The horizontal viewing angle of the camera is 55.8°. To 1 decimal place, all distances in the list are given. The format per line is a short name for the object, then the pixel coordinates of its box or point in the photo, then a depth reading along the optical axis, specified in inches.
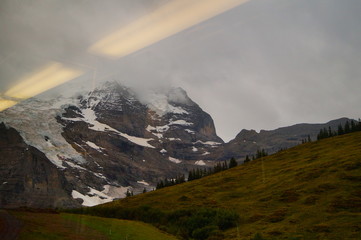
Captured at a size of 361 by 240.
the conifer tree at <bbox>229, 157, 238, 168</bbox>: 6552.2
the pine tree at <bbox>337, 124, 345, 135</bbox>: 6467.5
